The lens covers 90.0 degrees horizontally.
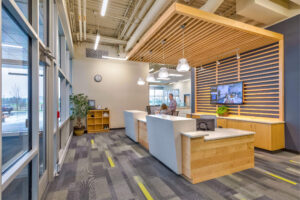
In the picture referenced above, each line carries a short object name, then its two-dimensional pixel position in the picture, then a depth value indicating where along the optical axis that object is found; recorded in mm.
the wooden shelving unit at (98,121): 6910
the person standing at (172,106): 5598
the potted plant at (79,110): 6316
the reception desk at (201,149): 2629
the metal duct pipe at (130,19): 4355
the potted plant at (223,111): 5638
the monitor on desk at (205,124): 3217
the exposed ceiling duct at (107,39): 6465
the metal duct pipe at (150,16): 3857
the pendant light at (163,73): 4199
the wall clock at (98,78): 7316
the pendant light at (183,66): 3422
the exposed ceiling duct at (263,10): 3703
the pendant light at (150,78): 4883
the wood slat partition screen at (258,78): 4387
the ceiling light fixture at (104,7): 3305
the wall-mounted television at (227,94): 5301
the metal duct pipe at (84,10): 3930
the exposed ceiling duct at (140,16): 4301
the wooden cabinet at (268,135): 4027
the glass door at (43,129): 2539
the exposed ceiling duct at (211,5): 3595
